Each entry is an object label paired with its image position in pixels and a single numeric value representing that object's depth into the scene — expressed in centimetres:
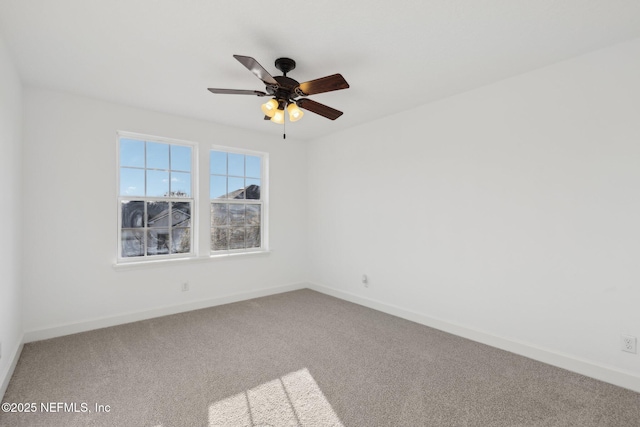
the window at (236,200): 443
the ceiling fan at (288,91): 225
